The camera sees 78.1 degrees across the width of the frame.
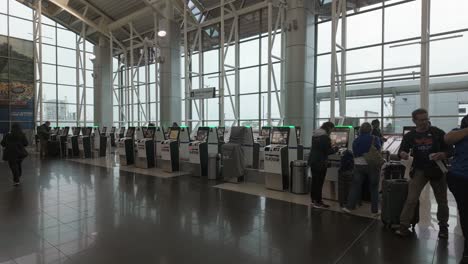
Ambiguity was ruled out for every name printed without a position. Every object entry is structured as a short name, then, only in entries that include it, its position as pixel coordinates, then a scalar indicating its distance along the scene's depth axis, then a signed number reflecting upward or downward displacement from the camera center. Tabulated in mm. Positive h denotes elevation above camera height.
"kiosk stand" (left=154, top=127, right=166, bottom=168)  9227 -438
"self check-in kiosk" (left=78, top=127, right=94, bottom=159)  11656 -633
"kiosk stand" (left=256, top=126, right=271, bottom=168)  9005 -336
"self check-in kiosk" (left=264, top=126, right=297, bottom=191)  5957 -612
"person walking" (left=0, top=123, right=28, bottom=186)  6562 -500
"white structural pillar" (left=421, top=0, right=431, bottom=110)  6961 +1851
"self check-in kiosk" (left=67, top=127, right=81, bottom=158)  12234 -754
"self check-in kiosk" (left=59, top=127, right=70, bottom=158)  12570 -711
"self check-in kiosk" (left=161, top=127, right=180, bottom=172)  8367 -677
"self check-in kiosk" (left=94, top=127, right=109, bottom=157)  12234 -665
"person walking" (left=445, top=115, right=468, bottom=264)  2736 -426
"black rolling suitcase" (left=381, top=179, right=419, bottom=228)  3656 -899
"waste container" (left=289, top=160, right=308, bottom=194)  5684 -951
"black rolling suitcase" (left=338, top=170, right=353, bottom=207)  4711 -896
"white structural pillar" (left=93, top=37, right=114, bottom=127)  18141 +2863
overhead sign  10744 +1366
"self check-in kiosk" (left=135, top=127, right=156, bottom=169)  9008 -678
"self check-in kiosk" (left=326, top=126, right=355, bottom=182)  5211 -287
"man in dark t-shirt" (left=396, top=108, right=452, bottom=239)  3230 -420
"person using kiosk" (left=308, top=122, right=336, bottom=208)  4688 -474
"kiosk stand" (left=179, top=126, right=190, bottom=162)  8906 -451
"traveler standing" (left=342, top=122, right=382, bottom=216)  4266 -598
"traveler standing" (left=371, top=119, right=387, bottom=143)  6222 +29
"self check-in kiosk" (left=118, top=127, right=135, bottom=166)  9523 -745
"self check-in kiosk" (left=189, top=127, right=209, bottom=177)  7665 -723
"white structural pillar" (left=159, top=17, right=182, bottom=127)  13266 +2526
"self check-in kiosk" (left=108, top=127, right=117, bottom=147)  17453 -397
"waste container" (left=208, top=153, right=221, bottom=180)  7363 -955
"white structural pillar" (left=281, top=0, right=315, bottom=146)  9344 +2164
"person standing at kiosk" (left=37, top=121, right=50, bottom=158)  12039 -331
